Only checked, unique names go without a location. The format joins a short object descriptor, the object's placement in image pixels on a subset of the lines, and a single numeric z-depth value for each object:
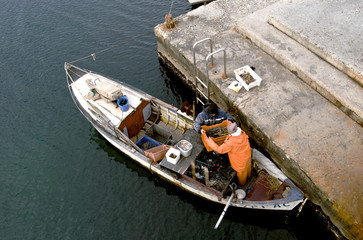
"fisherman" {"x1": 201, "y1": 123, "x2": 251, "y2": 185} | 8.20
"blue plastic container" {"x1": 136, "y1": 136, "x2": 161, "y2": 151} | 11.27
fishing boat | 9.10
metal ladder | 11.88
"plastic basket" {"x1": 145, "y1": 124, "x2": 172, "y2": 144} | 11.47
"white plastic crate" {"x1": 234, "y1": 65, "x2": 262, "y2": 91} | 10.85
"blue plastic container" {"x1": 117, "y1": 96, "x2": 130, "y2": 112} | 11.16
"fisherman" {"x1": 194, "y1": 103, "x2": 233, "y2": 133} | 9.60
